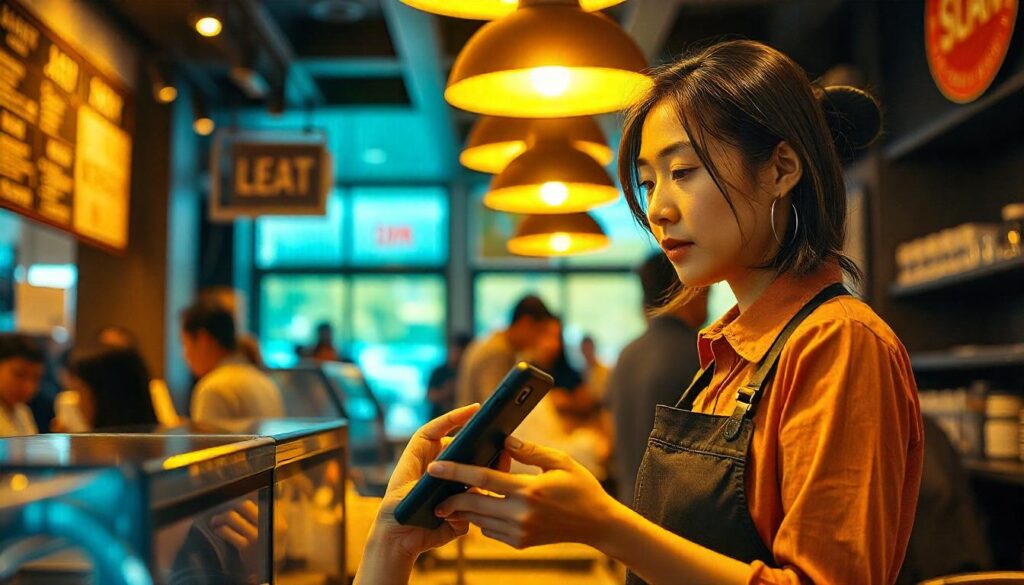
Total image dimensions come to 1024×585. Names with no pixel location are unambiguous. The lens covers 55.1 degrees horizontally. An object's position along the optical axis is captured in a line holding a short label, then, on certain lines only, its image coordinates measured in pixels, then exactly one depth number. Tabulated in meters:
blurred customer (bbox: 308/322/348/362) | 9.03
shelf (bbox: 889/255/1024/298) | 3.56
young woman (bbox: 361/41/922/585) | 1.06
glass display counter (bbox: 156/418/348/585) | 1.60
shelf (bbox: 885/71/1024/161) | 3.52
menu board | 3.95
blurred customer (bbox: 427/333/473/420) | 9.09
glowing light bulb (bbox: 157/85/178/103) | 5.89
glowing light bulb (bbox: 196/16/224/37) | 5.19
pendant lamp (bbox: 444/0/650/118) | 2.12
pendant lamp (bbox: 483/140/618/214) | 2.96
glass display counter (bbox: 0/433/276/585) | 0.89
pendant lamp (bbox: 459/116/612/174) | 3.10
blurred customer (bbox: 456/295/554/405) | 5.14
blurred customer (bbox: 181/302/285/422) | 4.25
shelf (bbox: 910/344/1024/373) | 3.51
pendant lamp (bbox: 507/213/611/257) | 3.71
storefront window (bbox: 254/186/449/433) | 11.62
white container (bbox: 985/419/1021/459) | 3.71
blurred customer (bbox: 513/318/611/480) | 4.91
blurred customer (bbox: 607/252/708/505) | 3.27
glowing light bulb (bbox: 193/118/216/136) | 6.86
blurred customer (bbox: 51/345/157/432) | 3.83
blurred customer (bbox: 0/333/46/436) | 4.64
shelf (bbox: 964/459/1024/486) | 3.53
